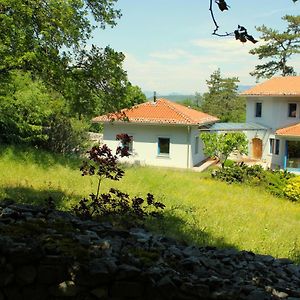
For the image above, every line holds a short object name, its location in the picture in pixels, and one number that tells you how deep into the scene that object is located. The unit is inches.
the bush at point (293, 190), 769.6
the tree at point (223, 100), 2287.2
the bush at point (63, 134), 890.1
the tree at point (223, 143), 1063.0
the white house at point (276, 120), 1229.7
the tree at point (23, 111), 762.8
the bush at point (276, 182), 793.6
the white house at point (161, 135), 1114.8
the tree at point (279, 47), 1680.6
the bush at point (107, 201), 314.3
